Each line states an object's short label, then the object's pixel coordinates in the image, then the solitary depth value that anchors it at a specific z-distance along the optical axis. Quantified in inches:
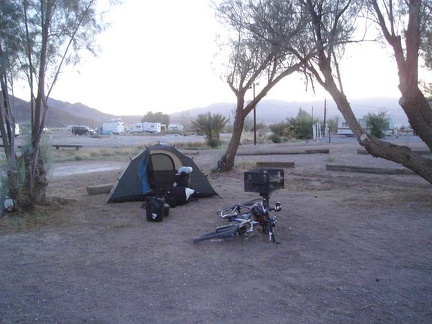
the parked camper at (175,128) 3633.4
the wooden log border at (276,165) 692.7
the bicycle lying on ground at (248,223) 281.4
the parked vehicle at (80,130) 2866.6
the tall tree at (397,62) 359.6
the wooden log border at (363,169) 594.2
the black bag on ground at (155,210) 343.9
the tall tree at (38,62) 360.8
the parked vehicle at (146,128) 3365.9
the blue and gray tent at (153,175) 430.6
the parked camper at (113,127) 3361.2
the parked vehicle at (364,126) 1851.0
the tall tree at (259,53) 426.9
